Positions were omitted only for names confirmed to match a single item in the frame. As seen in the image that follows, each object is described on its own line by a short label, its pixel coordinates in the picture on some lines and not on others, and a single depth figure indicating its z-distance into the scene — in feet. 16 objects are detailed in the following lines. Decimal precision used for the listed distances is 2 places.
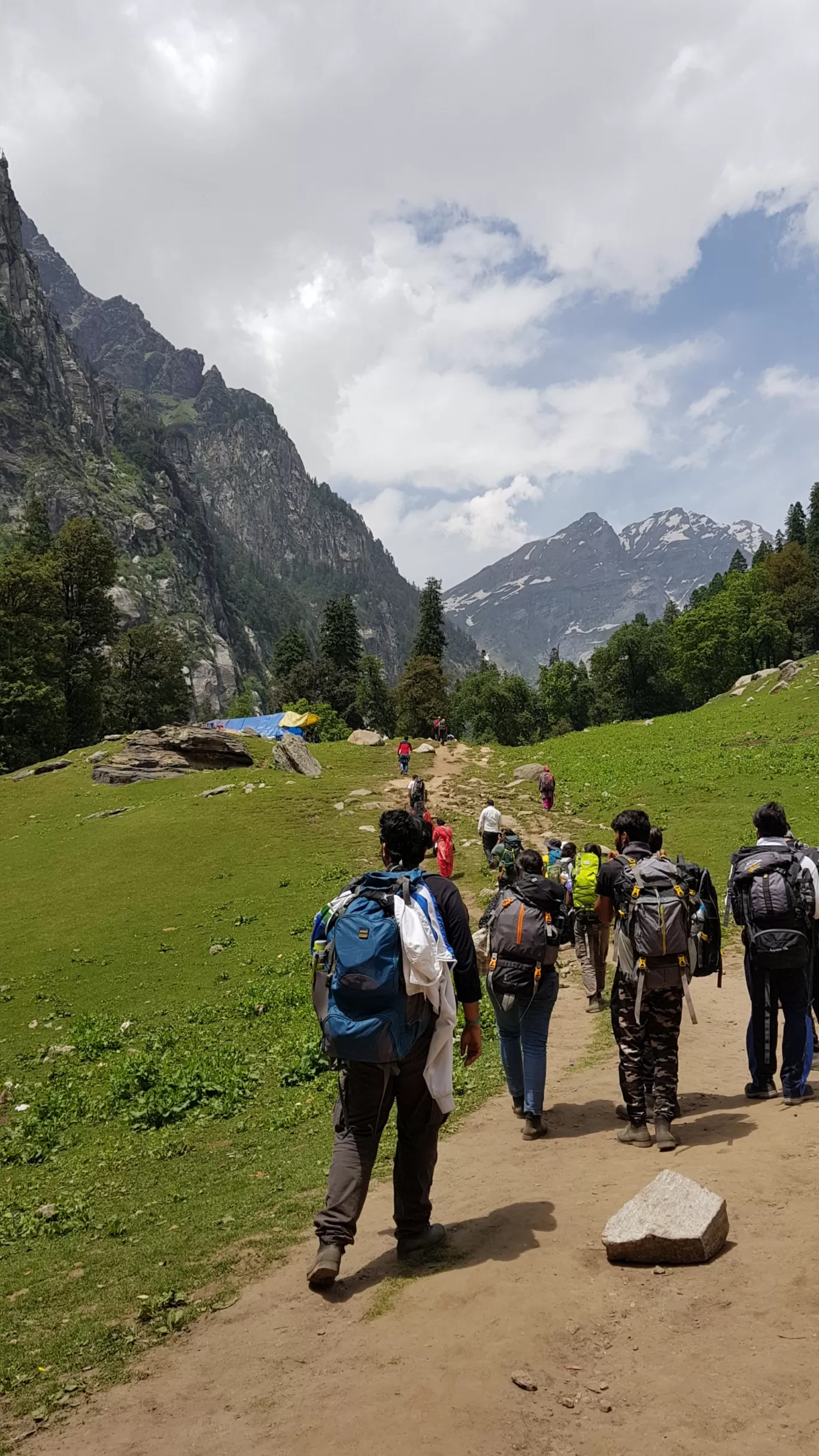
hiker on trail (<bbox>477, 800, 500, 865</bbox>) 80.07
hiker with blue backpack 17.01
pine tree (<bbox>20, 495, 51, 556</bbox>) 242.37
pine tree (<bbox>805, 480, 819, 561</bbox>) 349.59
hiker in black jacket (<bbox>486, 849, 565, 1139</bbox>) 24.95
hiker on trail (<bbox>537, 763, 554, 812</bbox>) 99.30
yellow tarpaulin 205.05
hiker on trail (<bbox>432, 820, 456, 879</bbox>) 69.82
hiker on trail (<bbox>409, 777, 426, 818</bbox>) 90.17
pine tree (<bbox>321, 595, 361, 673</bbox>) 302.86
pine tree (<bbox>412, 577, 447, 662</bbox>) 305.12
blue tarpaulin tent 202.18
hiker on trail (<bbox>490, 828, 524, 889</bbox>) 57.21
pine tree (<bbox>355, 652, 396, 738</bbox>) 333.42
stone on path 15.35
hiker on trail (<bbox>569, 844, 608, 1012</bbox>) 40.81
